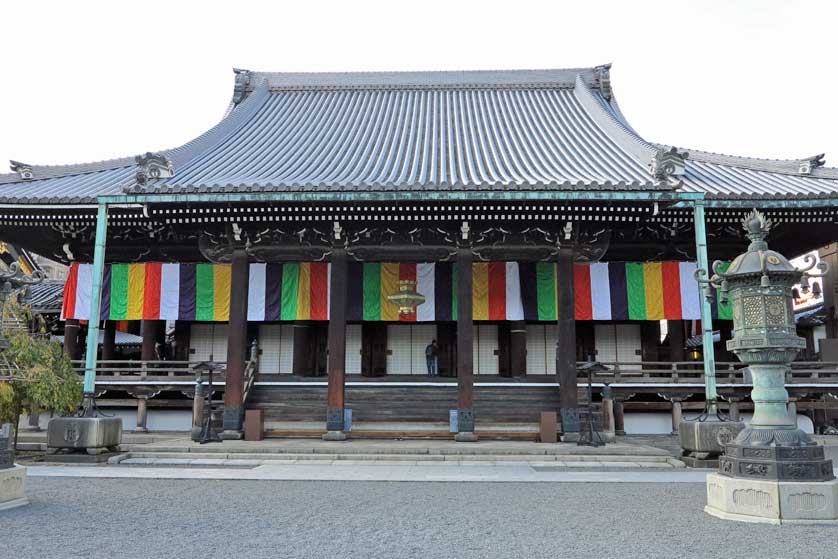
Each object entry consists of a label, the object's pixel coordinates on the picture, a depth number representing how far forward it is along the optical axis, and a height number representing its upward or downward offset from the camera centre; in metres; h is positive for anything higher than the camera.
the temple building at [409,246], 13.39 +3.06
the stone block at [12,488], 7.42 -1.34
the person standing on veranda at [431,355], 18.81 +0.52
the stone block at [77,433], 11.69 -1.09
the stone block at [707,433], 10.88 -1.03
